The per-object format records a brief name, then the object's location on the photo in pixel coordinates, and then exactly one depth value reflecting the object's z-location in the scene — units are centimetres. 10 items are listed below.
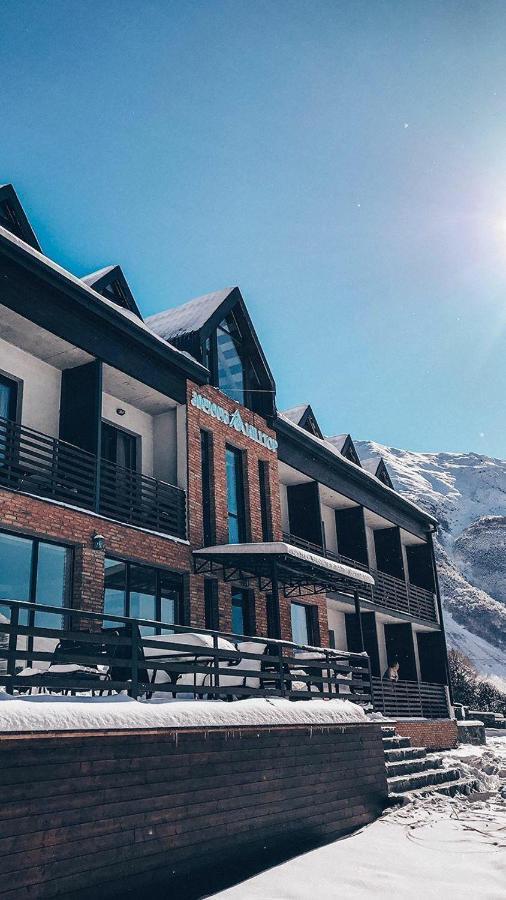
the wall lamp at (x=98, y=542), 1409
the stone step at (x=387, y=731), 1662
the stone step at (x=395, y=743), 1588
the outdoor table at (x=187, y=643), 1101
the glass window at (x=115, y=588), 1471
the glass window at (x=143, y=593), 1534
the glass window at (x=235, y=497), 1916
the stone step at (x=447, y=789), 1318
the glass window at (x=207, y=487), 1775
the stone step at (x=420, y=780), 1370
